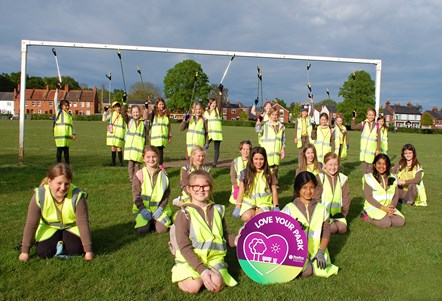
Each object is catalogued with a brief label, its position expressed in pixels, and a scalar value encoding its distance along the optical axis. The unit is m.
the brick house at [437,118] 131.38
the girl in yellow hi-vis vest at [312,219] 4.73
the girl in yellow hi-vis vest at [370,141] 11.59
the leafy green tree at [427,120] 108.56
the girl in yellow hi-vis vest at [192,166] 7.53
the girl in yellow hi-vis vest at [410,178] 8.93
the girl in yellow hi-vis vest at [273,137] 10.05
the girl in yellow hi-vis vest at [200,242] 4.11
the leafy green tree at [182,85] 71.62
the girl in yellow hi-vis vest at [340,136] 12.74
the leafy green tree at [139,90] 95.39
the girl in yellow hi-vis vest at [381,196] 7.01
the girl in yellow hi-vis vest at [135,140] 10.33
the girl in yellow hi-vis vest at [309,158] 8.22
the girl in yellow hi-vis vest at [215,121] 12.28
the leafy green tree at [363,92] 66.88
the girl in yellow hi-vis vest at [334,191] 6.55
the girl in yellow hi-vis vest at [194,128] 11.33
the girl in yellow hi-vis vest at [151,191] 6.36
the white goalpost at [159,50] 12.05
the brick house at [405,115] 131.62
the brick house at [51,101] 115.19
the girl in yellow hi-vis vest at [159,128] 11.39
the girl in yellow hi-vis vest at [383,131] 11.90
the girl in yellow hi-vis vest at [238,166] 7.87
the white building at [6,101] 128.88
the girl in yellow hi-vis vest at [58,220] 4.71
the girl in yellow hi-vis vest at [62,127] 12.04
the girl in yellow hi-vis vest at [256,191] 6.86
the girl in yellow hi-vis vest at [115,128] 13.50
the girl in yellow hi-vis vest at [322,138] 11.98
